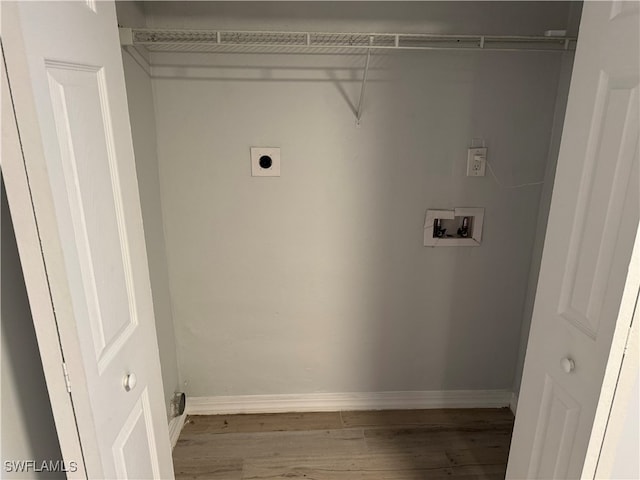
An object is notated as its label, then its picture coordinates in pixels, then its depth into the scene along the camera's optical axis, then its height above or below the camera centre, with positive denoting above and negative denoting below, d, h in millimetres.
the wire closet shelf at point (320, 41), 1541 +407
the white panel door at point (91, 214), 704 -134
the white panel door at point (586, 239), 892 -203
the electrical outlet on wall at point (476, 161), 1881 -50
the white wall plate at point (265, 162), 1844 -59
